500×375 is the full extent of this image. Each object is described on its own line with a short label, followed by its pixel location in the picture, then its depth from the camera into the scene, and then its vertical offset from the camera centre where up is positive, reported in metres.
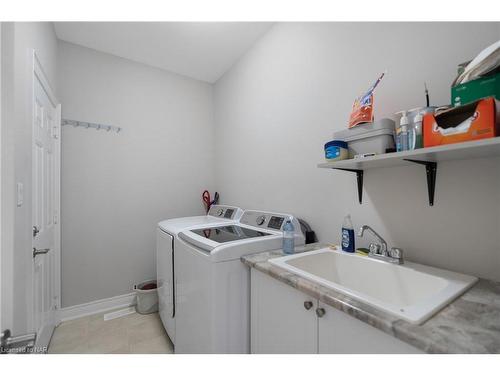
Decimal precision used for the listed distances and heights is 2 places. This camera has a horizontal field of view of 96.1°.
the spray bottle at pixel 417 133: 0.91 +0.22
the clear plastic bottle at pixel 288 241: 1.33 -0.31
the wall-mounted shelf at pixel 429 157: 0.74 +0.13
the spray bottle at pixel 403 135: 0.96 +0.23
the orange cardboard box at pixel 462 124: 0.72 +0.22
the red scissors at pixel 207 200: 2.95 -0.14
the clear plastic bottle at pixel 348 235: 1.27 -0.27
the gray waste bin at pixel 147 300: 2.34 -1.16
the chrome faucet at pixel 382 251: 1.09 -0.33
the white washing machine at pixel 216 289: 1.21 -0.58
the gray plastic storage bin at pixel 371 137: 1.06 +0.25
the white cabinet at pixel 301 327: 0.71 -0.54
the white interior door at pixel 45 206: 1.45 -0.11
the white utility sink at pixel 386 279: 0.71 -0.40
